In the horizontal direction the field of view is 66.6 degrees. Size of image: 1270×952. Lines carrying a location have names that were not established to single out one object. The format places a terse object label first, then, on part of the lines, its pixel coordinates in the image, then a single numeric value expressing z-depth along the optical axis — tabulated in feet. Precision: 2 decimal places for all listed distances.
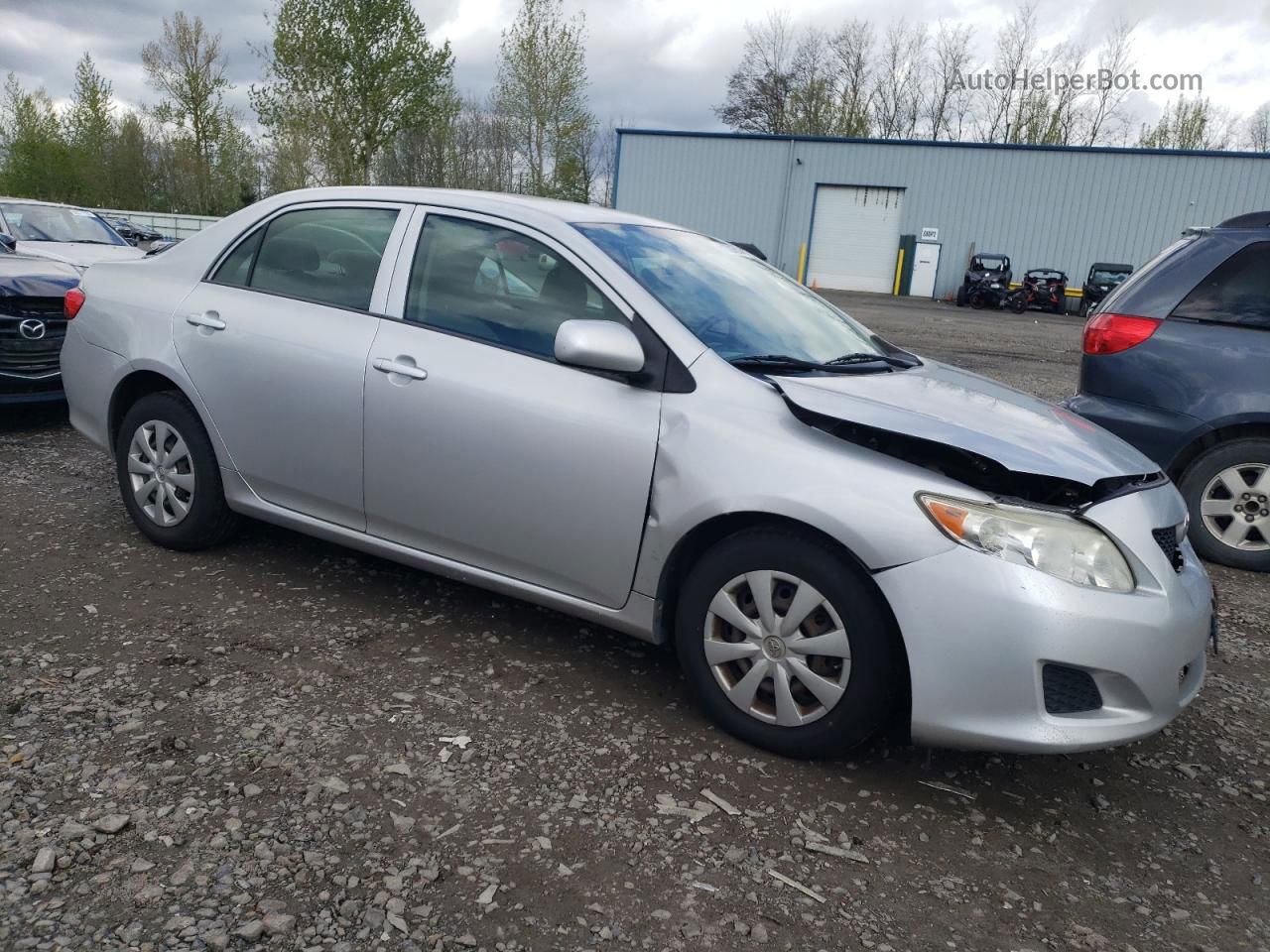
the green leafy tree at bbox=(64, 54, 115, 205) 137.27
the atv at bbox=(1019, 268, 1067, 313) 91.66
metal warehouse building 103.04
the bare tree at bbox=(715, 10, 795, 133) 168.76
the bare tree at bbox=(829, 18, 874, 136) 159.94
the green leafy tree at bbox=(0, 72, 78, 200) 141.08
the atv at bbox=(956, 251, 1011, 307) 94.12
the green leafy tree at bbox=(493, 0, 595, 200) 128.88
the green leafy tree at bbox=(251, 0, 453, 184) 113.50
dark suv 15.67
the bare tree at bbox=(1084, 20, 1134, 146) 155.53
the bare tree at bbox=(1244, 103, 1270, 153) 162.71
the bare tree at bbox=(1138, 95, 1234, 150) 163.63
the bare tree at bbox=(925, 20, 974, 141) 165.68
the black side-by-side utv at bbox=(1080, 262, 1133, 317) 90.27
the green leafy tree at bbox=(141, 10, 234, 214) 145.59
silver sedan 8.24
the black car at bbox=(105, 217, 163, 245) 78.64
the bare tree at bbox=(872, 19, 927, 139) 165.68
